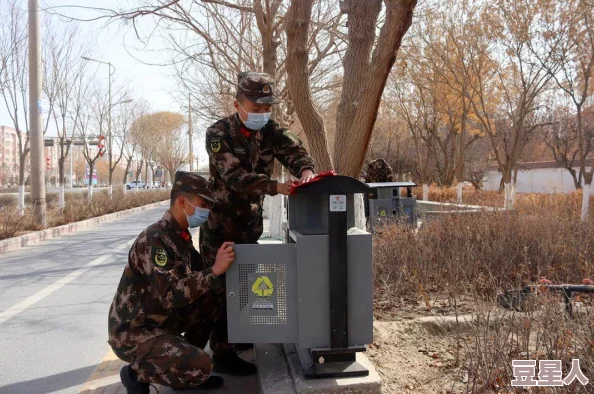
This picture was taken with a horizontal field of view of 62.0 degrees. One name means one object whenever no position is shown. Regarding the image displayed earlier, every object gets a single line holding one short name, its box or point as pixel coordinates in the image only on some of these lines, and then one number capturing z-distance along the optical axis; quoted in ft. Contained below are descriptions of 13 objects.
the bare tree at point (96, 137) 68.39
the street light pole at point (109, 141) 77.41
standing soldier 10.09
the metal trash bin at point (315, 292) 8.48
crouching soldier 8.64
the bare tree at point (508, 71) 44.32
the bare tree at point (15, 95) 41.68
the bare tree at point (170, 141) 127.85
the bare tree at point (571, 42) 40.75
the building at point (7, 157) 266.96
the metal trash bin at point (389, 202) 32.89
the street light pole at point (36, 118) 38.83
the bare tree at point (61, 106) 52.90
